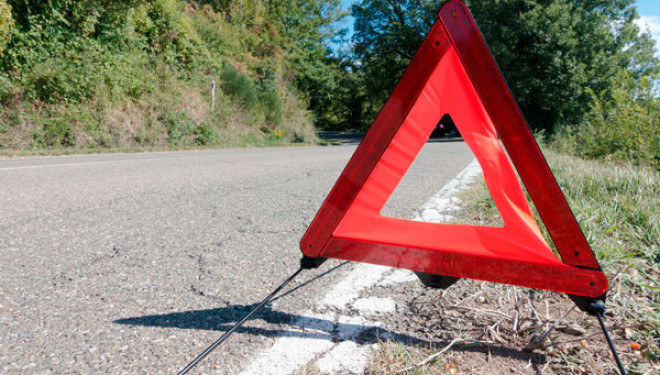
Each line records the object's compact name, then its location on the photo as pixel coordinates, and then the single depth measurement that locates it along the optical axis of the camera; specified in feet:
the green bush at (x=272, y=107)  59.82
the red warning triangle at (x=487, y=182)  3.85
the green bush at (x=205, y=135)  42.22
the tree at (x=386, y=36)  97.35
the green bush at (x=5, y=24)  27.96
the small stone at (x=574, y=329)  4.57
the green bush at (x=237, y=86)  53.98
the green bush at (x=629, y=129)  18.81
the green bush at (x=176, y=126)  39.24
